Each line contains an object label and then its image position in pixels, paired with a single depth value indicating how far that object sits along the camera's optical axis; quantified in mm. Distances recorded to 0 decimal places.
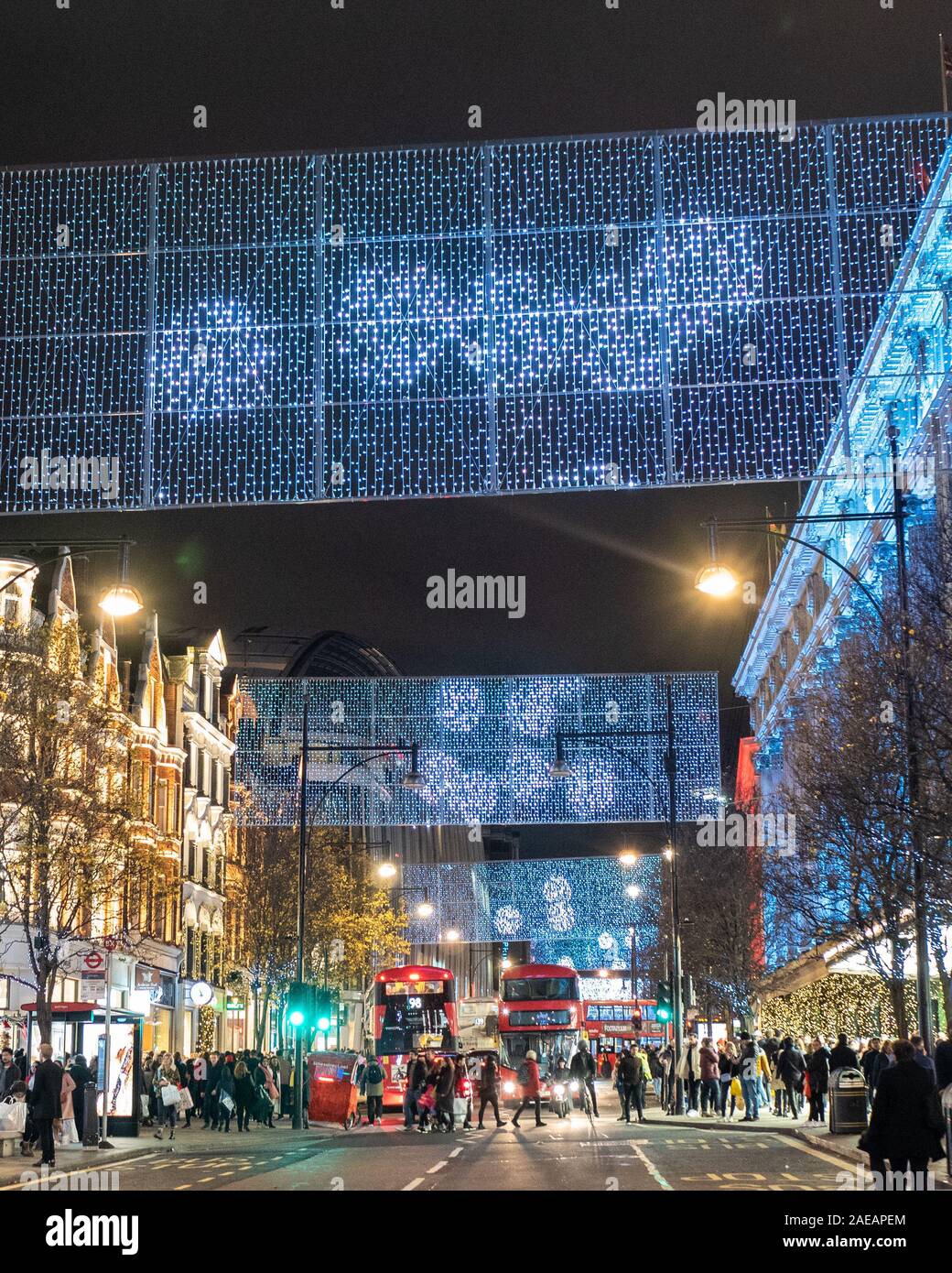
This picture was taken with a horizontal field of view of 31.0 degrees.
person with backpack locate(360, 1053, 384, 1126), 45125
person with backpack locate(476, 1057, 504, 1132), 39562
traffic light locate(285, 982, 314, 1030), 42844
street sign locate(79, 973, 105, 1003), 38344
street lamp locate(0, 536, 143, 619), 24203
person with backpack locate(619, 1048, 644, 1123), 42281
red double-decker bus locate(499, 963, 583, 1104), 57625
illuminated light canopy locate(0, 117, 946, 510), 20531
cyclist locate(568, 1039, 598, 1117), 42250
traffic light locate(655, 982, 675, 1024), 47875
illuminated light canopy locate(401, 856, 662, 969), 78875
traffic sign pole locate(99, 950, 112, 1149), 30750
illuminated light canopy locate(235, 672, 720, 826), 51406
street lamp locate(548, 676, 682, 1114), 45725
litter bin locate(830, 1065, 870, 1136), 31656
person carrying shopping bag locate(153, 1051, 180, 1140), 36844
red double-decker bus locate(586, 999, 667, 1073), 97312
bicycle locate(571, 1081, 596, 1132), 42812
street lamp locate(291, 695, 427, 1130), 42031
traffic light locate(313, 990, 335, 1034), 48406
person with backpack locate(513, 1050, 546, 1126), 40812
